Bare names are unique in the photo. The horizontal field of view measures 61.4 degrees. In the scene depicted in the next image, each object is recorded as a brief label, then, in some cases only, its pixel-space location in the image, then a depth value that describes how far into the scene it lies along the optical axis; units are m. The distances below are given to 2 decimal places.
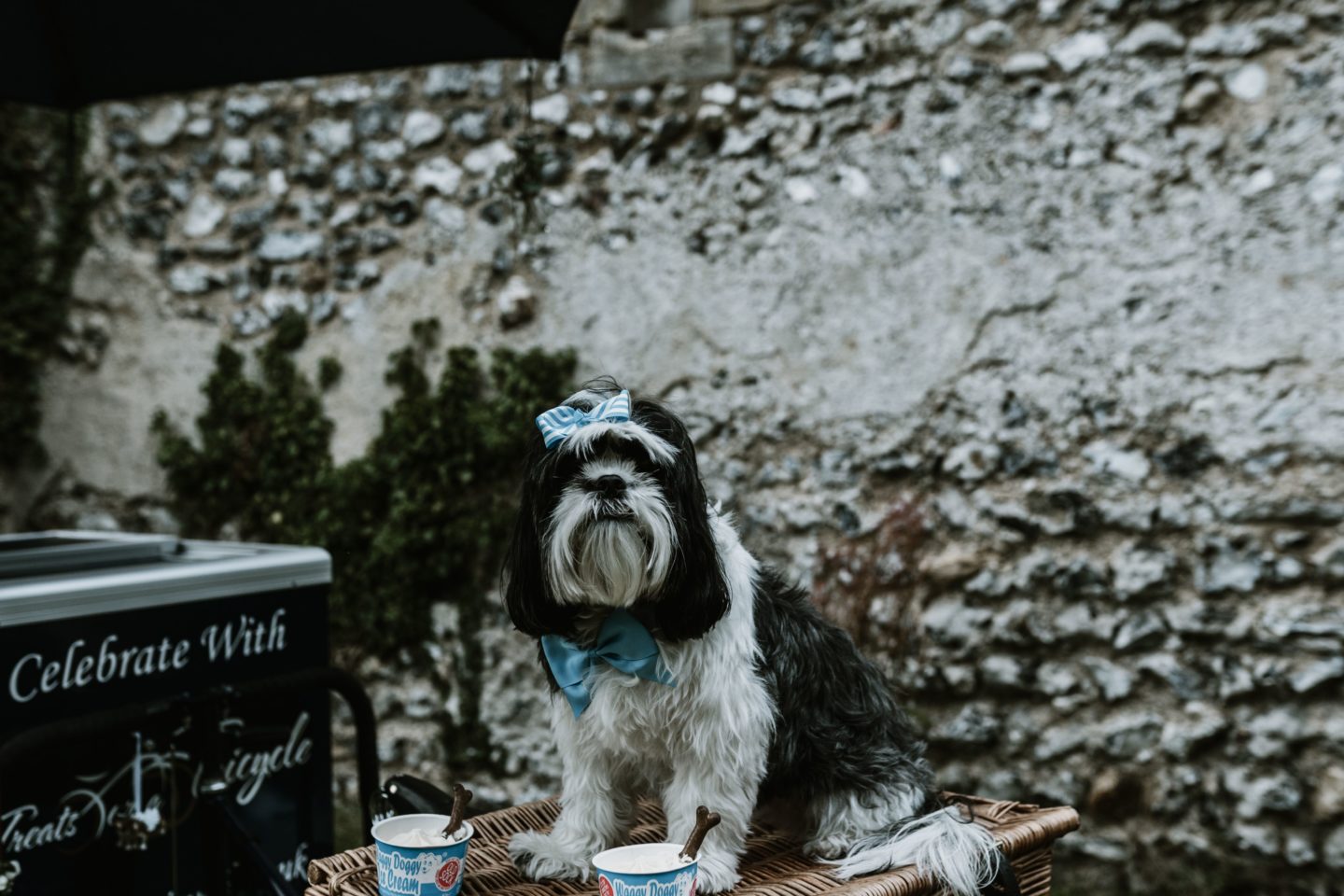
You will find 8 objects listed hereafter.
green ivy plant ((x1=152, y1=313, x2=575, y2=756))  3.67
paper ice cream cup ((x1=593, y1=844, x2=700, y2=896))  1.36
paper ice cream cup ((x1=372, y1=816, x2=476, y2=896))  1.49
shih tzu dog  1.48
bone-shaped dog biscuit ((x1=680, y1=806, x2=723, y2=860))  1.43
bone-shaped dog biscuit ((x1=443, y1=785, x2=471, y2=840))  1.53
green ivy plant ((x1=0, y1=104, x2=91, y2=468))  4.28
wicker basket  1.55
